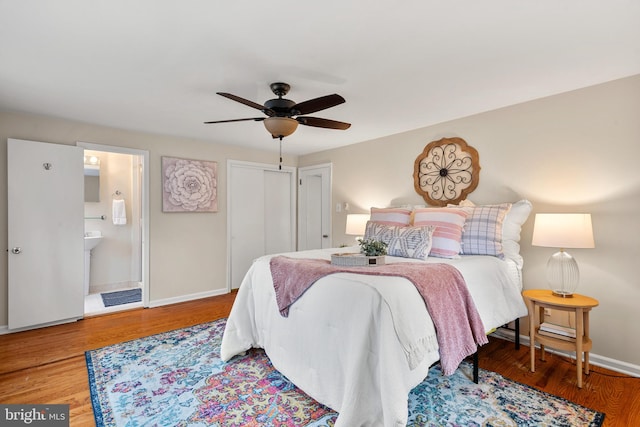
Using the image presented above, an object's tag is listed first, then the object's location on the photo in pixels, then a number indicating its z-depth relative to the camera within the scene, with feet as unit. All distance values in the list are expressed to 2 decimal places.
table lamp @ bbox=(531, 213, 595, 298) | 7.52
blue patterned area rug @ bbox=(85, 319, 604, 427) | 6.02
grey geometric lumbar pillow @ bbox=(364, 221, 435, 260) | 8.70
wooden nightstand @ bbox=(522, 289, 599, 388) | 7.26
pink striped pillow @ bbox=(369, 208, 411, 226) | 10.64
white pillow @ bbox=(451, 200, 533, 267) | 9.13
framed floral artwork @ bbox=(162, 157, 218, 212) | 13.73
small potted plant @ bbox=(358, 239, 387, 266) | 7.47
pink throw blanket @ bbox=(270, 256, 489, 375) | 5.94
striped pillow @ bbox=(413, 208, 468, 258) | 8.82
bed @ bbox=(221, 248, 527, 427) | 5.17
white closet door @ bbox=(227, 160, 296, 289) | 15.99
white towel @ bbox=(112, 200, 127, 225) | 16.26
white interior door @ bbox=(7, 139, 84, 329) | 10.48
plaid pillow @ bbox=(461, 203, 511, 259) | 8.89
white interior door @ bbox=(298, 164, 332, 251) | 16.56
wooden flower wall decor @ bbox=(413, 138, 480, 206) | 10.85
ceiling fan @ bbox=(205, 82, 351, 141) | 7.43
